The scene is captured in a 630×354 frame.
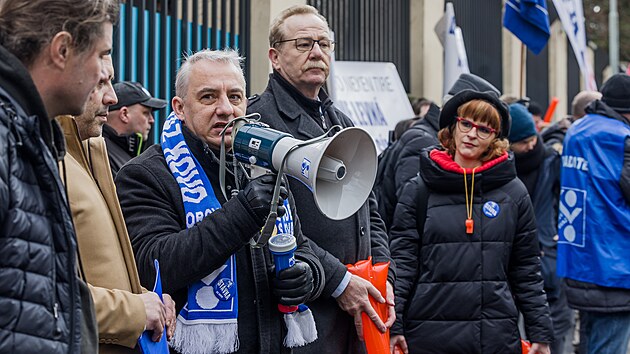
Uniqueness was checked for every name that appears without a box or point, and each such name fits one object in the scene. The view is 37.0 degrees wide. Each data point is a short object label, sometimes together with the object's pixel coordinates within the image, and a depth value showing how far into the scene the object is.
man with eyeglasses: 3.50
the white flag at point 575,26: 11.18
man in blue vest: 5.11
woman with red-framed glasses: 4.29
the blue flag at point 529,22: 9.98
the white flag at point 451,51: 9.54
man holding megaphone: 2.85
